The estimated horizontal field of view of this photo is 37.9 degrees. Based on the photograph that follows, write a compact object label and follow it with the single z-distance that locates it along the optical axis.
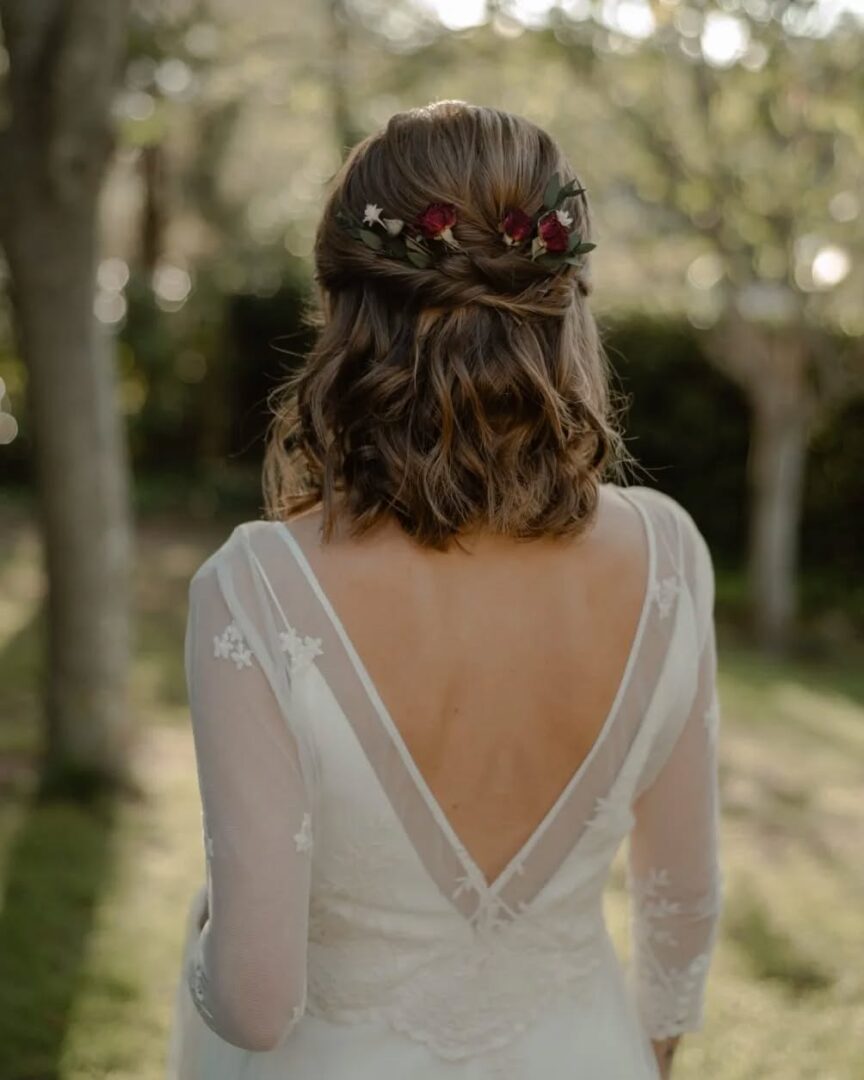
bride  1.49
